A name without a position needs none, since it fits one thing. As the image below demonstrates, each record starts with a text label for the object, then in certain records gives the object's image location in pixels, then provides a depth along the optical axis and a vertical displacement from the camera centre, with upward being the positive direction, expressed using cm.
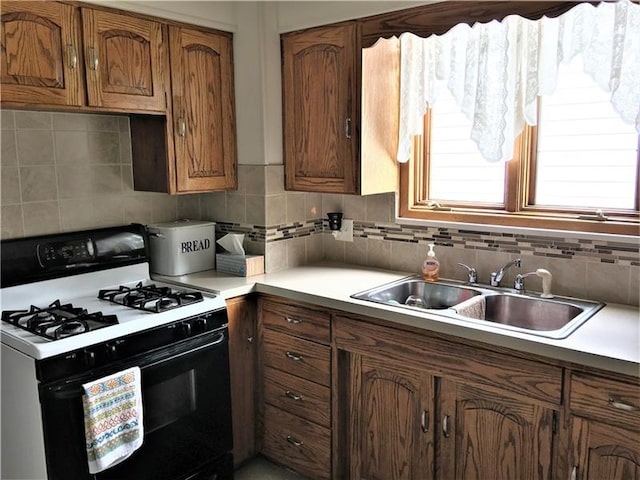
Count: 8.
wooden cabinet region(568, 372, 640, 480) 158 -77
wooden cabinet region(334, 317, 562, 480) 179 -87
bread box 265 -38
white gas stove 183 -66
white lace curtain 193 +40
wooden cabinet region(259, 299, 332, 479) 234 -96
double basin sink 208 -55
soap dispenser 251 -45
